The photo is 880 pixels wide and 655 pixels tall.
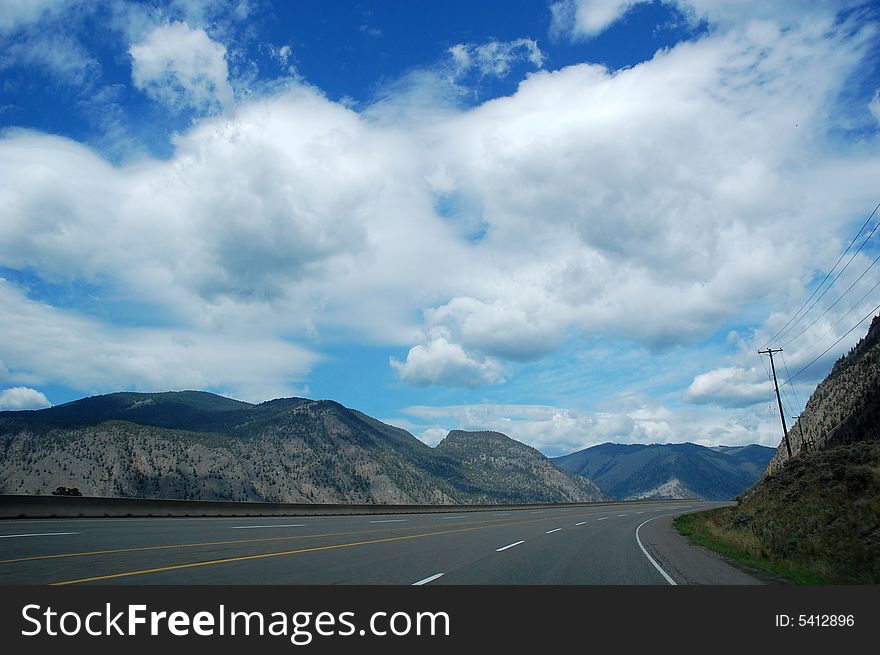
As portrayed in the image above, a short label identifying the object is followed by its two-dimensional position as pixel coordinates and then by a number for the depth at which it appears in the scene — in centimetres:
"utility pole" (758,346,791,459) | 5414
